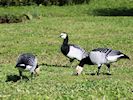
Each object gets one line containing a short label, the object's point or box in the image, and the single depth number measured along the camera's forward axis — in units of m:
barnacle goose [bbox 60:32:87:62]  19.95
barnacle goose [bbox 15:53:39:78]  14.95
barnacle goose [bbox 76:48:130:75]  16.97
